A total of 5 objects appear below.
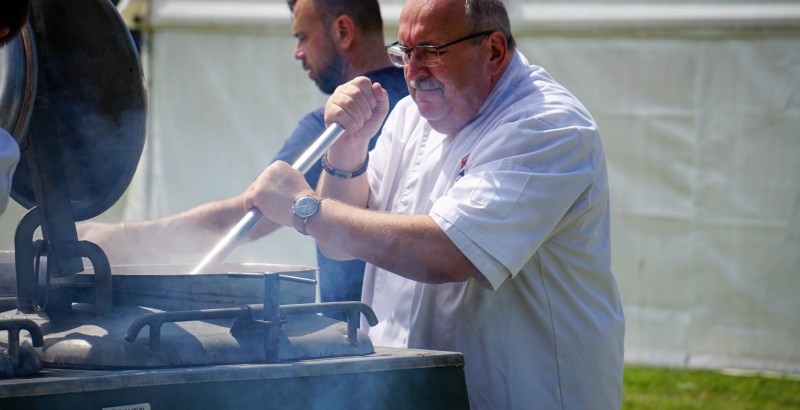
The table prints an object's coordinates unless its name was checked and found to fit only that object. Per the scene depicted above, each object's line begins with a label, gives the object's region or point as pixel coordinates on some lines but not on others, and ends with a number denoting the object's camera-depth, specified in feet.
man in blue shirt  21.02
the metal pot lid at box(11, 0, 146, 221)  15.25
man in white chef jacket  14.76
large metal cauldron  11.85
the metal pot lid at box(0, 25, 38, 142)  14.08
